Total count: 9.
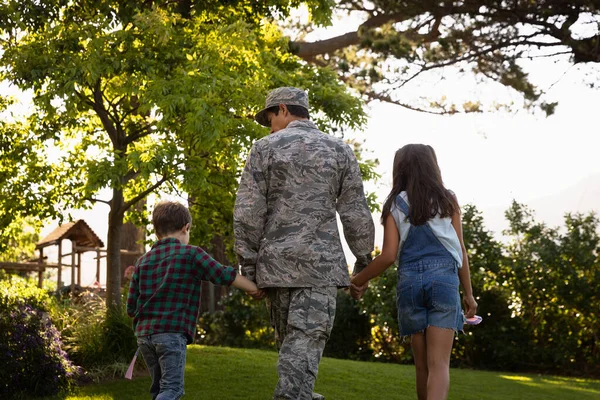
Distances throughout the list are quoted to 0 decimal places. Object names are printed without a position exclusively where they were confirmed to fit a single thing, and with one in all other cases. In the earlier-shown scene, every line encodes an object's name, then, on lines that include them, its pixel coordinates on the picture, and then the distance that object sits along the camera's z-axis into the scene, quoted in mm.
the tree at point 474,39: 15211
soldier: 4822
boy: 5164
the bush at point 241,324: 18281
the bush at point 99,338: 10344
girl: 5125
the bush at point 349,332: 17297
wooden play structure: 27516
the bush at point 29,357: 8351
